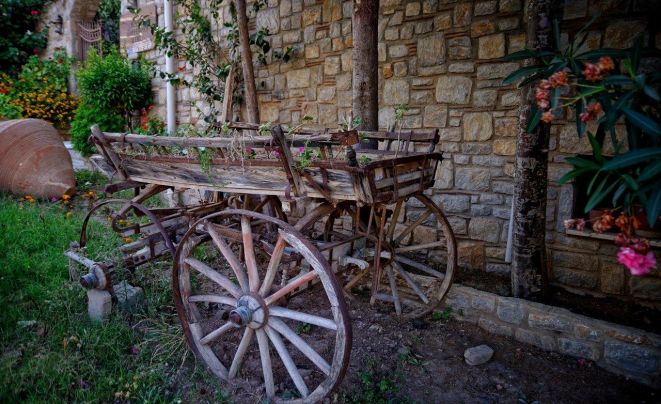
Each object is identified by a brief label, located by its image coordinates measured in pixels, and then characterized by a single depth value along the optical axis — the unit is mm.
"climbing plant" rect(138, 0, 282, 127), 5547
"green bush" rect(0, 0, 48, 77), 8812
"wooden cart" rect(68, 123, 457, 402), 2271
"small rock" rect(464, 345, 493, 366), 2721
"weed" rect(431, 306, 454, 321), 3201
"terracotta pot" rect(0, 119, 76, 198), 5355
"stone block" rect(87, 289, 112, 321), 2943
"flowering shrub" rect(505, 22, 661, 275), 1482
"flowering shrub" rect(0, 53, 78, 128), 7711
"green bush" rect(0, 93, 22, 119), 6609
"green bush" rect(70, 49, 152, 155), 6457
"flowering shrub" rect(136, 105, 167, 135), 6428
